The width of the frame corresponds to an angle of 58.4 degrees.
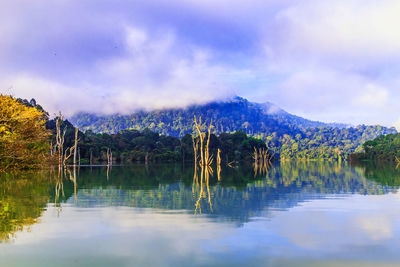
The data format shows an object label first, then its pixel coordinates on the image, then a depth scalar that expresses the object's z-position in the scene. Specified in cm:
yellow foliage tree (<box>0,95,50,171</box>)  2154
